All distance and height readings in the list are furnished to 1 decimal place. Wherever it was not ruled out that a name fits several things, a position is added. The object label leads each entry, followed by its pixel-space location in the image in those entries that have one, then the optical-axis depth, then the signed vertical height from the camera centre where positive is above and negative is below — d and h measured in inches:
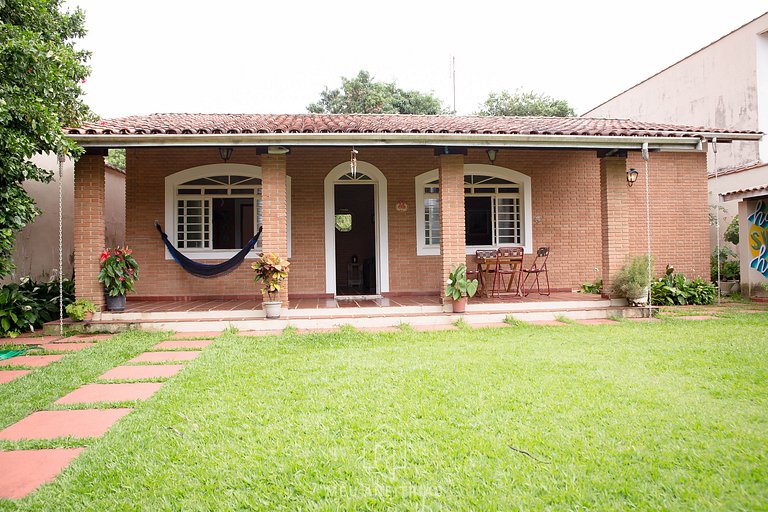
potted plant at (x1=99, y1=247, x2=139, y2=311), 248.7 -3.6
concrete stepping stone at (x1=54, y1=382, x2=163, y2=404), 137.3 -38.0
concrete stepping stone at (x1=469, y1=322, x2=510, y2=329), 249.6 -33.8
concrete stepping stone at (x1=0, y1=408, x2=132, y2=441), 111.3 -39.1
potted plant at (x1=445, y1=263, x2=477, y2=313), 258.4 -13.0
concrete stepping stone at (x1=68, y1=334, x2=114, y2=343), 226.8 -34.2
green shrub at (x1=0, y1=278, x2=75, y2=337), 241.0 -19.1
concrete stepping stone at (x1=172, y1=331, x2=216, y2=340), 229.1 -34.1
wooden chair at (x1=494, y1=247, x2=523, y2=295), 296.8 +3.0
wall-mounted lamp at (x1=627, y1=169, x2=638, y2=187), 337.4 +62.1
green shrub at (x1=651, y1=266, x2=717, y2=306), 333.7 -22.1
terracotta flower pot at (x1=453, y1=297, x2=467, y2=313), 264.5 -23.5
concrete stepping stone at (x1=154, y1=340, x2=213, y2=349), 209.5 -35.1
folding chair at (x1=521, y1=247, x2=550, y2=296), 306.3 -4.0
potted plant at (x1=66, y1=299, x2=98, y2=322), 242.1 -21.4
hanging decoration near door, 258.5 +58.2
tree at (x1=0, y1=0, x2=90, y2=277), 189.3 +74.7
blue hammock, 284.8 +1.9
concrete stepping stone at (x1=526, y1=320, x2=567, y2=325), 261.3 -33.8
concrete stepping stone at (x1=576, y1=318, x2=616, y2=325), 258.2 -33.6
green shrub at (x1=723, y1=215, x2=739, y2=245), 388.5 +22.4
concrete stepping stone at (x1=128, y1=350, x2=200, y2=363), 183.9 -36.1
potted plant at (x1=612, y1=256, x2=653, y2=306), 270.5 -11.7
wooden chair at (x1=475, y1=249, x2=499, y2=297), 299.1 -2.5
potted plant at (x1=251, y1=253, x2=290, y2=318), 246.7 -4.3
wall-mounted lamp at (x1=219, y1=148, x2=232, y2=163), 290.6 +70.9
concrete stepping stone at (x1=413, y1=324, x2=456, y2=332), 241.4 -33.5
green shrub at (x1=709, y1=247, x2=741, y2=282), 390.9 -6.6
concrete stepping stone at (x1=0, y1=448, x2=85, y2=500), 85.2 -39.6
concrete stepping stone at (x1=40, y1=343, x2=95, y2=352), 206.7 -35.2
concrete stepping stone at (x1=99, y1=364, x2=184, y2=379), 161.8 -37.0
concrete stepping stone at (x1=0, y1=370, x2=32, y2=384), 161.5 -37.5
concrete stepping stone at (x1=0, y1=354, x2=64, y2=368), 181.6 -36.4
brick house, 252.2 +49.0
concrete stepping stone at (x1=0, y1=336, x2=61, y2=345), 221.6 -34.4
